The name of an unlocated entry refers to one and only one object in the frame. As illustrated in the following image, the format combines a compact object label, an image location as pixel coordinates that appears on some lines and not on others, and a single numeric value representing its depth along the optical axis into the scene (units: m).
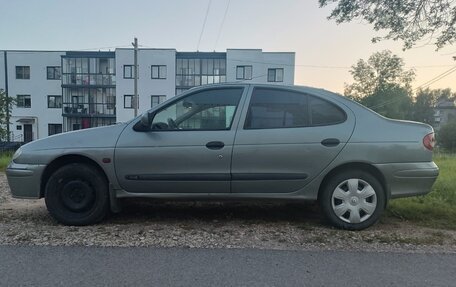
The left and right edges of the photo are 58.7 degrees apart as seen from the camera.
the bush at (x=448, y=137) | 47.31
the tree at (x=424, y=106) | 77.38
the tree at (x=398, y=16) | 7.55
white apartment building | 43.78
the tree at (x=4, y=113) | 15.89
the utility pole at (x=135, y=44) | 27.67
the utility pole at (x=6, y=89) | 16.82
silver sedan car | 4.67
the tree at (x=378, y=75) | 68.69
